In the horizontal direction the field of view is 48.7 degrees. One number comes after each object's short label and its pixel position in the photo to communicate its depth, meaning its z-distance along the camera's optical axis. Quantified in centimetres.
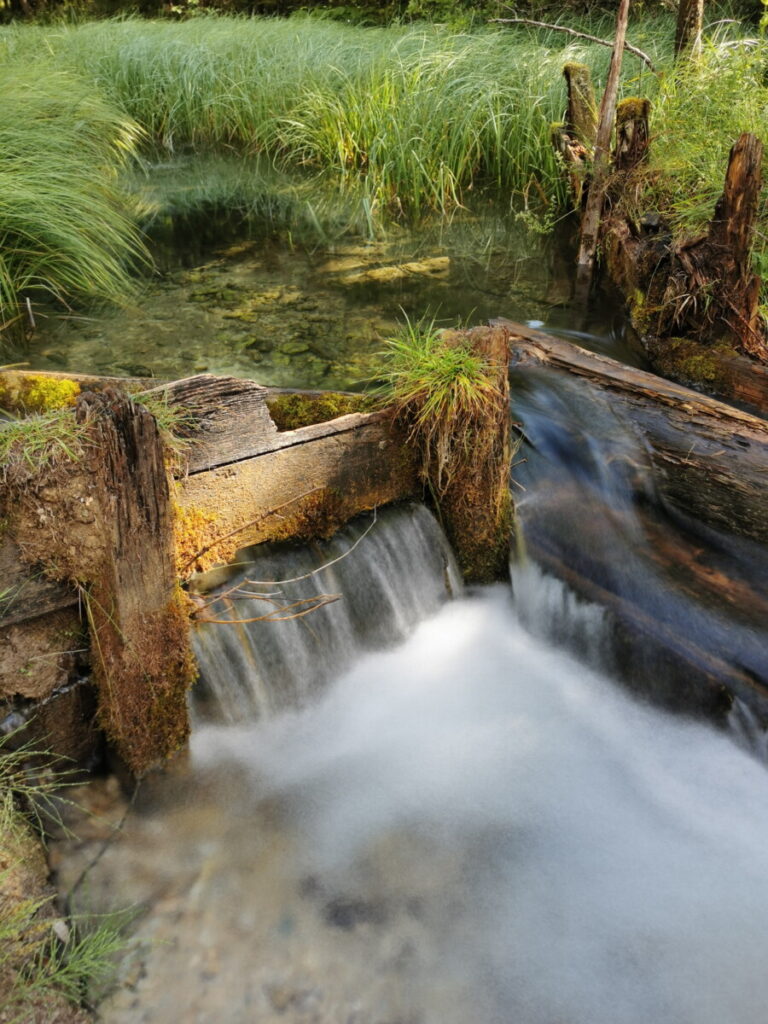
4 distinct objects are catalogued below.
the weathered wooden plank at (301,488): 312
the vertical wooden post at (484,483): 339
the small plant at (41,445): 247
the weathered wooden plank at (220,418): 289
